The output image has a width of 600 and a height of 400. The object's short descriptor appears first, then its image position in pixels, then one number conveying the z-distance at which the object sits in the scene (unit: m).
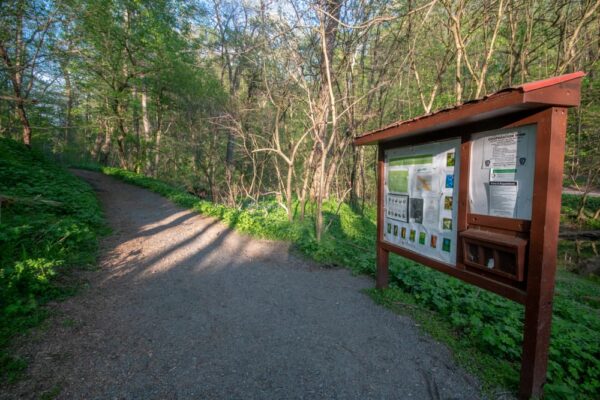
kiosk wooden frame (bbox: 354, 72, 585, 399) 2.00
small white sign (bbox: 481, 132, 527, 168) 2.25
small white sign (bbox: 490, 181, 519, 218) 2.29
